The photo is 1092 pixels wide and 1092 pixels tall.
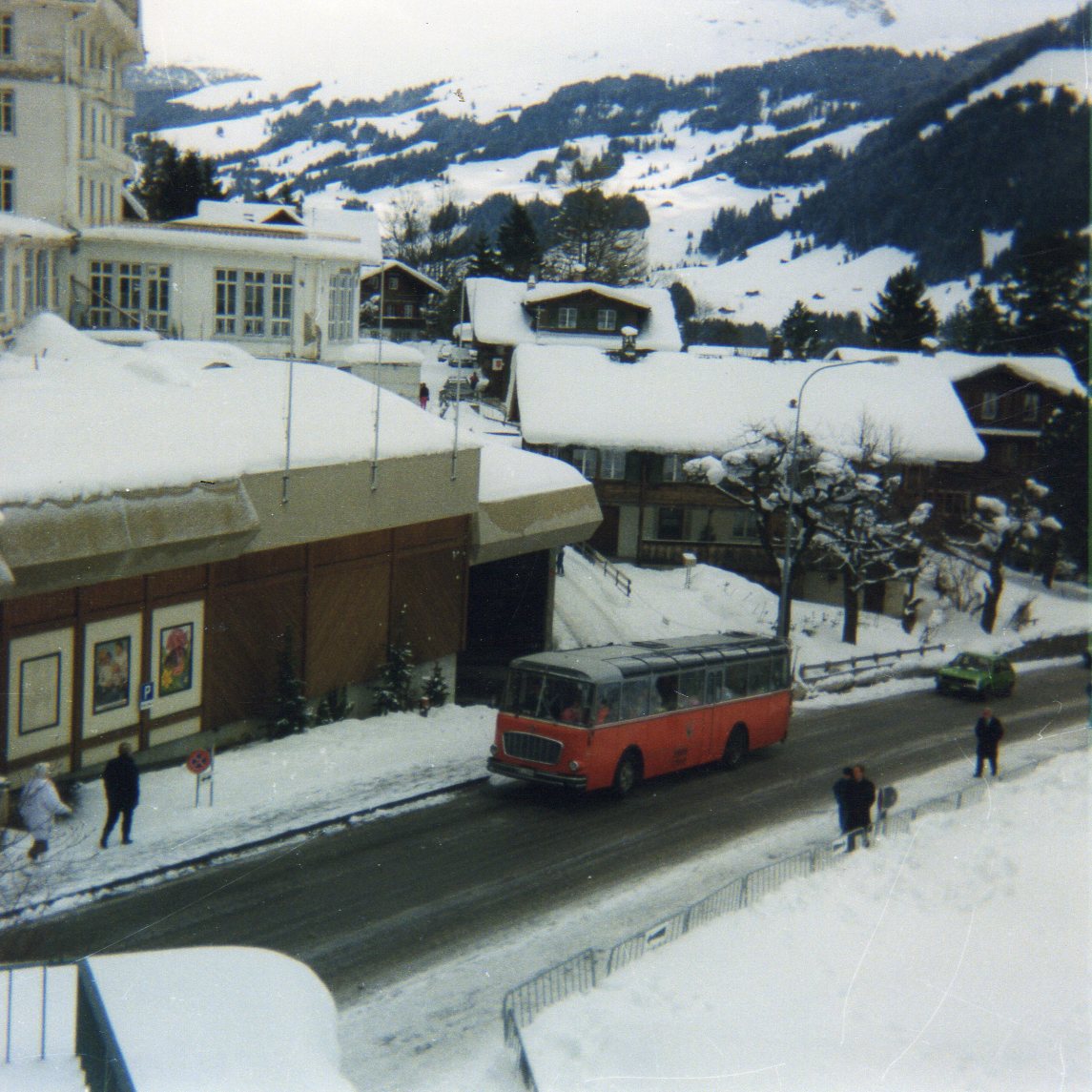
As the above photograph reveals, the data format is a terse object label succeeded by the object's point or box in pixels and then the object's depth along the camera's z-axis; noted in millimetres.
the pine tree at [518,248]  84375
